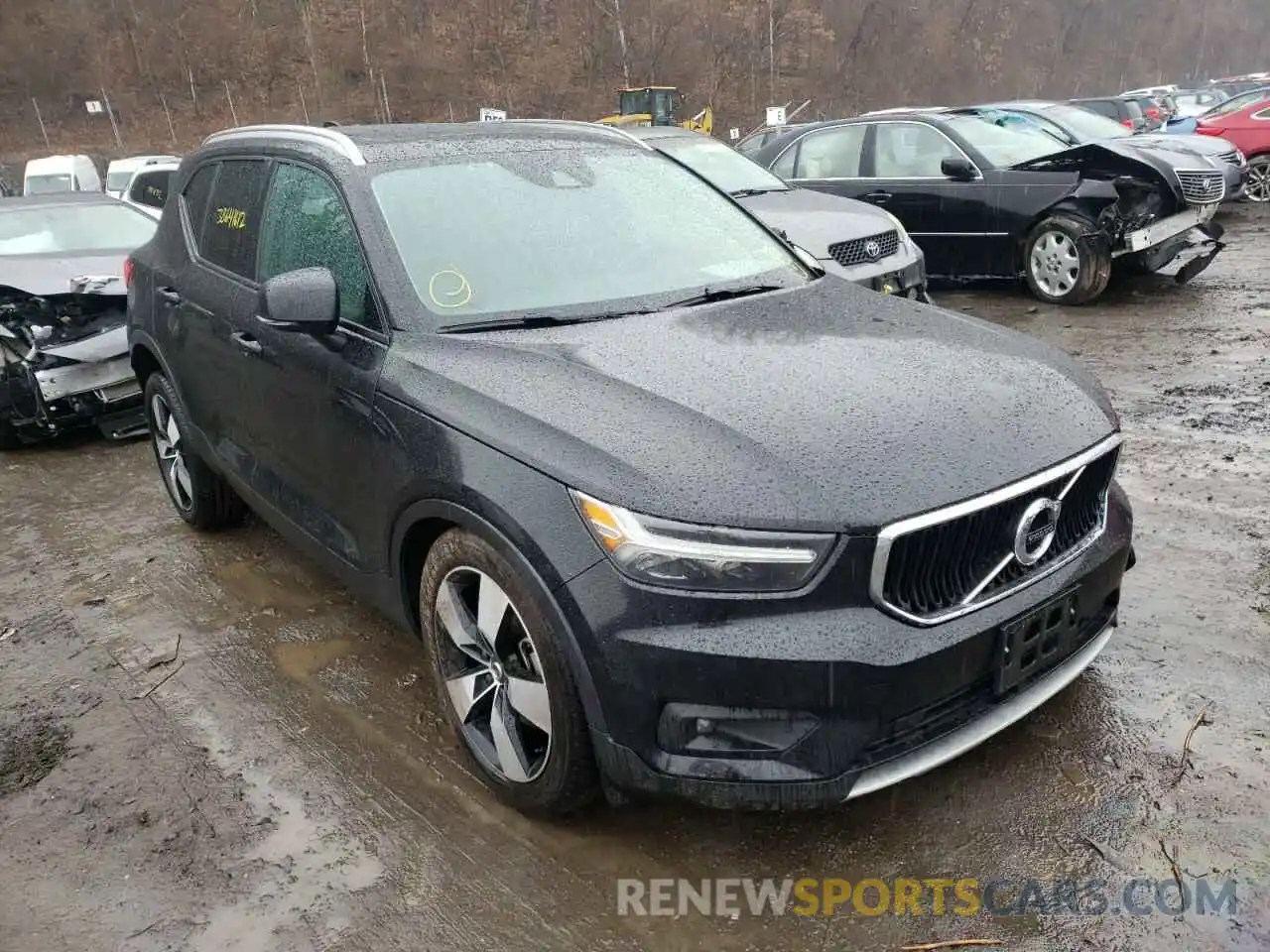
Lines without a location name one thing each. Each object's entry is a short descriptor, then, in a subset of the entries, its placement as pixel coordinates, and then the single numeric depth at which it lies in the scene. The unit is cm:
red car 1306
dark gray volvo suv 214
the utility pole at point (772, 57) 5362
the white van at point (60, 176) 1814
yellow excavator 3167
